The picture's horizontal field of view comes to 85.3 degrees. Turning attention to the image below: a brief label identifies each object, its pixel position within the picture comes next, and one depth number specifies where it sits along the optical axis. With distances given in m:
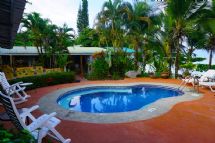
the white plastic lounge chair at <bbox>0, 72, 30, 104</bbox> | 4.76
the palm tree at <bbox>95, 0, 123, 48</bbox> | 9.24
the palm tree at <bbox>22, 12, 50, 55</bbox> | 8.70
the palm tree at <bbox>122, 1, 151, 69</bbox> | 9.56
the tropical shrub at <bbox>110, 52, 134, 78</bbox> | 9.26
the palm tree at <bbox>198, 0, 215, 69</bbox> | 8.23
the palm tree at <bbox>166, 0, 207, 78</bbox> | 7.81
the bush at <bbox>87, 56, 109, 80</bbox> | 9.08
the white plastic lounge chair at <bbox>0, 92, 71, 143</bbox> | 2.12
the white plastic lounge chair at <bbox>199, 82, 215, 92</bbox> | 6.05
